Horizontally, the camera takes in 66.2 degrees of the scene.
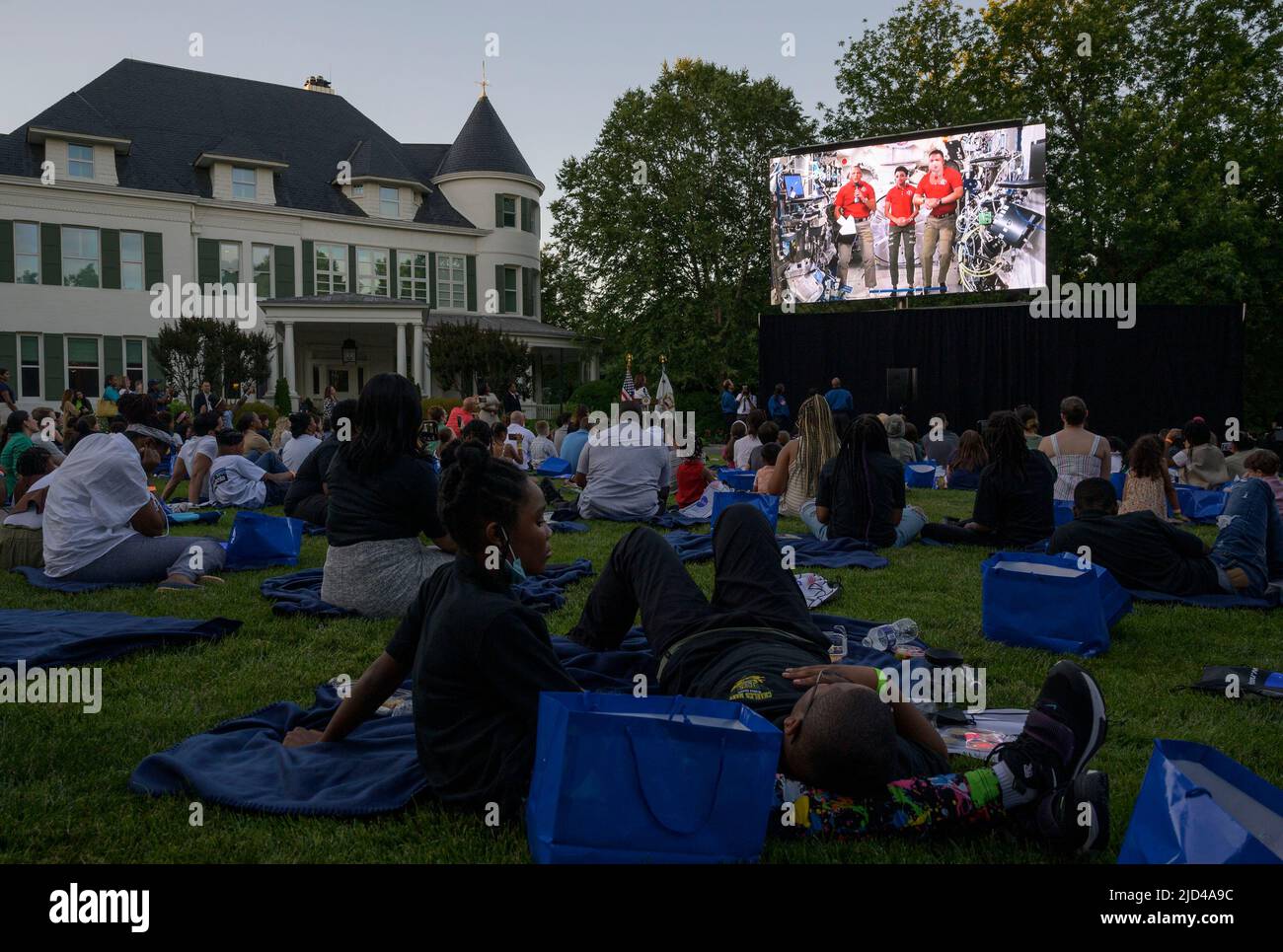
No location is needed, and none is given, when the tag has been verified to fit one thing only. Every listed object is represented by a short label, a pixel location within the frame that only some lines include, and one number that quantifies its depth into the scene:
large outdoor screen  19.72
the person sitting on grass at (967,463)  13.73
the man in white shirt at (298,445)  11.92
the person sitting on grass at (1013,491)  8.18
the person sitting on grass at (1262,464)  7.55
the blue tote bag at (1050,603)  5.16
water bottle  5.25
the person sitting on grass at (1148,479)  8.61
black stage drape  21.41
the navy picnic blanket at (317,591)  5.97
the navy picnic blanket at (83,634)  4.81
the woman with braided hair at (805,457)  9.88
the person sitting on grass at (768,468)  10.37
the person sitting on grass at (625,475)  10.30
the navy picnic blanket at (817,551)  7.89
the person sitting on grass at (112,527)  6.38
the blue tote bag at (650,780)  2.44
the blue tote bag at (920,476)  14.41
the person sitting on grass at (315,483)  8.38
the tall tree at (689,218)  33.31
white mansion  27.28
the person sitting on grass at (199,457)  11.02
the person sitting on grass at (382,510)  5.48
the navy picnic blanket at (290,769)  3.21
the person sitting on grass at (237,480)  10.98
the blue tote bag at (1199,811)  2.05
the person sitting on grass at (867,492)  8.46
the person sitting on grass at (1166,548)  6.50
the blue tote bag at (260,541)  7.46
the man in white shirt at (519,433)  15.65
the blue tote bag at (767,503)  7.99
